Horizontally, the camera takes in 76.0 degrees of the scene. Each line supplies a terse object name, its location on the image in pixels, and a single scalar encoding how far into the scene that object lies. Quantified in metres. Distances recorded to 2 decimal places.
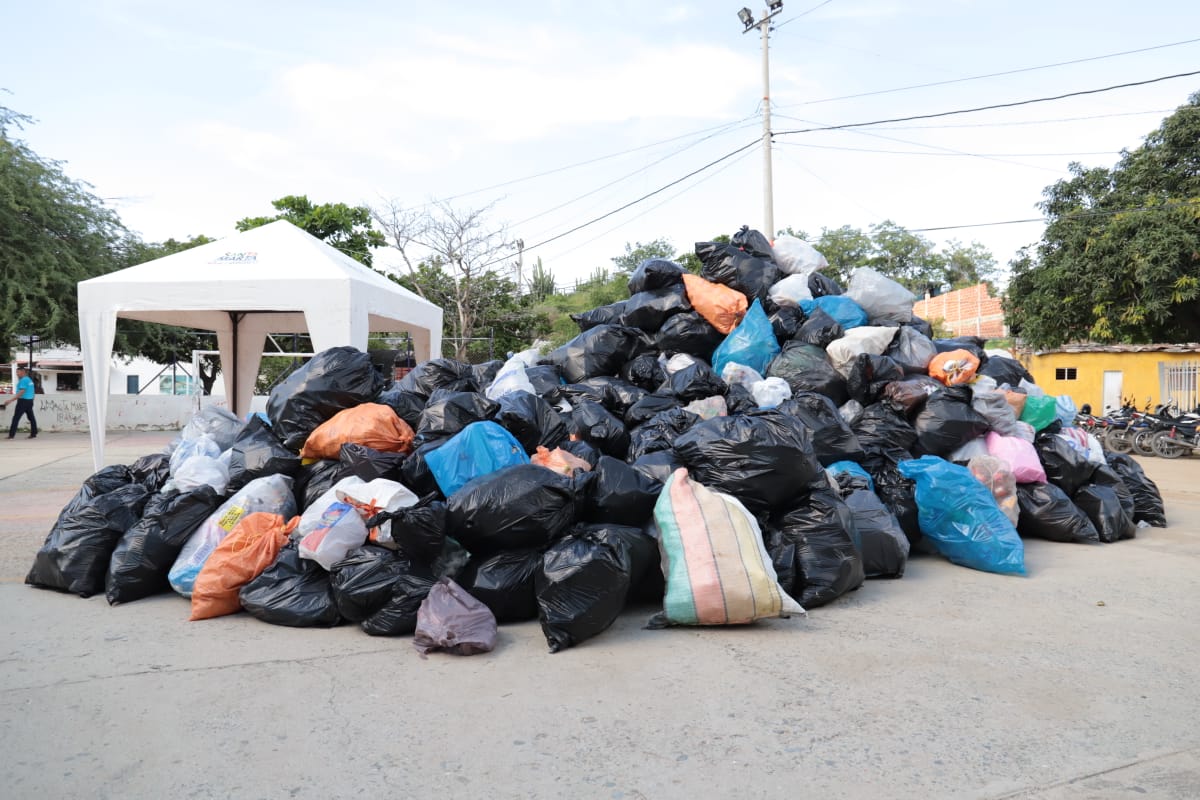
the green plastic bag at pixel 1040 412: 5.34
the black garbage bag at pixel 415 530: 3.21
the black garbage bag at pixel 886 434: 4.80
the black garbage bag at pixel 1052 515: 4.85
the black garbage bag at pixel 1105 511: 5.04
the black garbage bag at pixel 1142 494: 5.63
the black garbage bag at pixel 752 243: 6.21
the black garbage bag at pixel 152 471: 4.46
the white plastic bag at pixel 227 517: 3.64
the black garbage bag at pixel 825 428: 4.52
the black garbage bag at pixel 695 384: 4.92
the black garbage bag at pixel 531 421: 4.19
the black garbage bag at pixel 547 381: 5.00
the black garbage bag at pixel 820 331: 5.34
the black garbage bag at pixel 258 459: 4.09
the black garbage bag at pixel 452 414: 4.07
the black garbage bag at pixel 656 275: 5.89
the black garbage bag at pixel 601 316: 6.07
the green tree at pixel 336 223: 20.88
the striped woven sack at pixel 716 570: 3.12
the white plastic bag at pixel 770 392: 4.80
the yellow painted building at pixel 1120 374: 13.58
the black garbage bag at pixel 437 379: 4.82
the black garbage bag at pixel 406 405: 4.43
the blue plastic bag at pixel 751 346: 5.32
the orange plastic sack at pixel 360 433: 4.04
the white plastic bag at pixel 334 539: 3.26
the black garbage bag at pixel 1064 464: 5.04
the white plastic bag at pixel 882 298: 5.90
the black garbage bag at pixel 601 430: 4.43
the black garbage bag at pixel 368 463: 3.81
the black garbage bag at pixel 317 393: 4.25
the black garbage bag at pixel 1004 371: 5.61
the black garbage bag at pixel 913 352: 5.36
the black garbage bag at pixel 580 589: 3.00
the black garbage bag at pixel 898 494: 4.39
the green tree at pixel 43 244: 14.10
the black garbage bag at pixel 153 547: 3.66
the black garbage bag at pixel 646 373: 5.34
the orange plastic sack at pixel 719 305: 5.61
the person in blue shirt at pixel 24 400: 14.02
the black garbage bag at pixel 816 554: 3.53
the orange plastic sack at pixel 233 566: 3.38
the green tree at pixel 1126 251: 13.63
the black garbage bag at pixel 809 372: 5.09
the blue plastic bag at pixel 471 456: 3.69
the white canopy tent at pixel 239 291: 7.54
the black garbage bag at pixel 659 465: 3.83
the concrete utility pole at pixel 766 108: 14.20
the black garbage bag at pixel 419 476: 3.83
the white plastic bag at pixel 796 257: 6.29
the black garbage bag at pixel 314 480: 3.94
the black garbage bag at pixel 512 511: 3.27
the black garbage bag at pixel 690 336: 5.58
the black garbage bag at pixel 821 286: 6.10
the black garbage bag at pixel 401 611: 3.15
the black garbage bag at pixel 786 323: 5.55
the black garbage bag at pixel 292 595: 3.29
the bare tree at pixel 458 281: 21.09
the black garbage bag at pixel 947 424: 4.85
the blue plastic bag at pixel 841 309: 5.64
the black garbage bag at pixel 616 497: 3.52
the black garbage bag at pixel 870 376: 5.10
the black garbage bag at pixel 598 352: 5.53
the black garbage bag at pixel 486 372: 5.36
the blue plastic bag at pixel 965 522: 4.15
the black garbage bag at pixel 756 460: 3.62
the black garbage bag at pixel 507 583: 3.23
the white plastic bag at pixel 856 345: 5.18
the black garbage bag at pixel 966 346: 5.72
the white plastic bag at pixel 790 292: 5.79
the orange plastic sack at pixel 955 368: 5.18
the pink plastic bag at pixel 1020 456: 4.83
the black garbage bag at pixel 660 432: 4.21
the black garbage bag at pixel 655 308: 5.75
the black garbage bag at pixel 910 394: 5.00
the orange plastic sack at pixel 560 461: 3.85
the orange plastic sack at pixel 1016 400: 5.25
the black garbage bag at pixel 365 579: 3.17
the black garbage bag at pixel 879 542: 4.01
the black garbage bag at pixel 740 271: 5.87
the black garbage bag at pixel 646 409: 4.66
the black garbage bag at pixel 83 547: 3.77
